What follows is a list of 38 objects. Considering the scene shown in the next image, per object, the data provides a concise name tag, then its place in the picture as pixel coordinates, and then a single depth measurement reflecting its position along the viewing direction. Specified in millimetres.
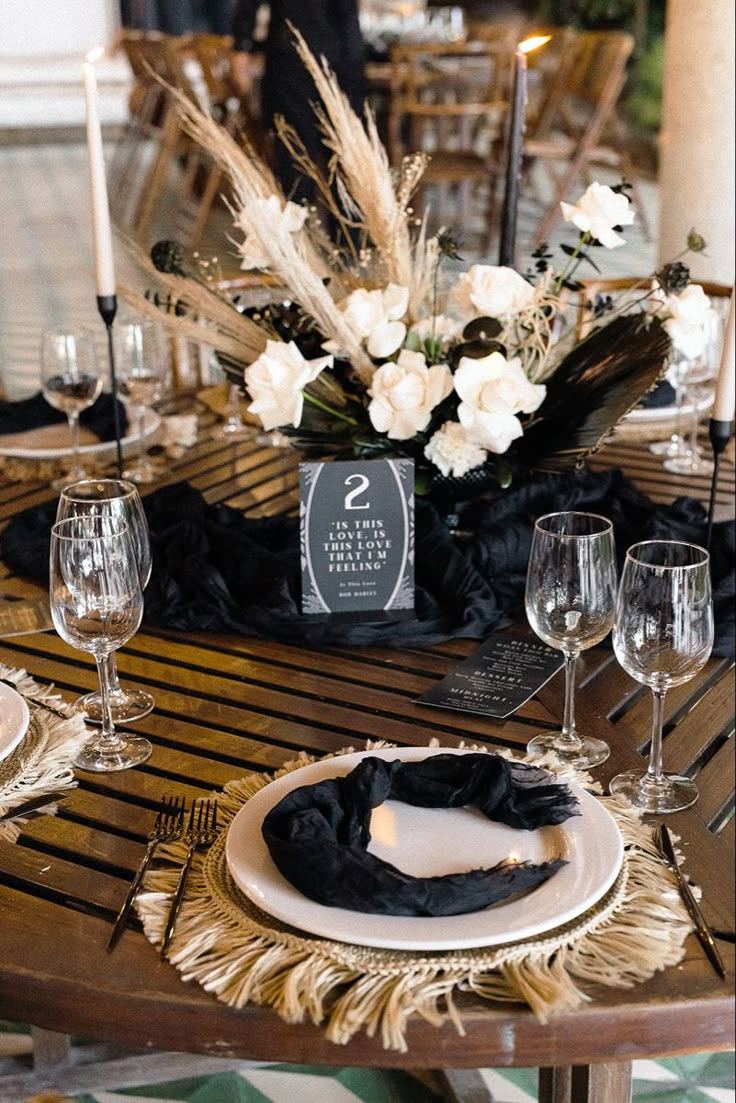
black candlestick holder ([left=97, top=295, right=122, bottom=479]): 1675
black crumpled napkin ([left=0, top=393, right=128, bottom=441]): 2104
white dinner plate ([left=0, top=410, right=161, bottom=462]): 1996
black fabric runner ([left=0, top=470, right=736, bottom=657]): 1446
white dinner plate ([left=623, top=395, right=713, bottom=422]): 2129
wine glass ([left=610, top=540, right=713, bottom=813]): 1043
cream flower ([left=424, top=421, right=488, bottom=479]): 1502
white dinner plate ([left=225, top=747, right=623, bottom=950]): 875
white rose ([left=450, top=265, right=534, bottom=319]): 1498
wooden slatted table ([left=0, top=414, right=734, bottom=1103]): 842
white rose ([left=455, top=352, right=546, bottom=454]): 1458
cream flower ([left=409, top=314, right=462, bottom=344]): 1561
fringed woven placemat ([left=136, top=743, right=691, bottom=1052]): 837
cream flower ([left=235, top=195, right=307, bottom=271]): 1509
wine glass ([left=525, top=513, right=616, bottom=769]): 1142
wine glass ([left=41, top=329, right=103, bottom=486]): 1947
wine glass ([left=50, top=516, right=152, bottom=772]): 1157
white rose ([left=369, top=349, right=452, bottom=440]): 1477
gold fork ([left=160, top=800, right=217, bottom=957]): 975
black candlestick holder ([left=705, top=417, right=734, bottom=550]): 1375
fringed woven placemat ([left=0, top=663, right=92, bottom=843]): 1118
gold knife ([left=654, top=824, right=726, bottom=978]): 880
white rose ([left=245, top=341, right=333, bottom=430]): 1442
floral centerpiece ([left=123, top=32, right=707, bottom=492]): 1479
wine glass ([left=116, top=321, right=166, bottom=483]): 2000
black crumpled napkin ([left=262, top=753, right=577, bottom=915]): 894
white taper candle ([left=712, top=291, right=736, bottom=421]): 1356
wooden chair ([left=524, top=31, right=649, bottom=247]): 5957
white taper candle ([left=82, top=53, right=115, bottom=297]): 1593
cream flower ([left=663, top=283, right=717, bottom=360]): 1532
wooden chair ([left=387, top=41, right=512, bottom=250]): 6145
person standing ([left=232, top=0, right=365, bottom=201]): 4344
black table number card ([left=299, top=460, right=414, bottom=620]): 1439
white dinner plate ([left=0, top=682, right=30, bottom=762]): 1148
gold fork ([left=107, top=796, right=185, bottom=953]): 936
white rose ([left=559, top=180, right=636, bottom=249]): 1499
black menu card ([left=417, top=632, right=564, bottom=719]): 1280
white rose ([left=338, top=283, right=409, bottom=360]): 1492
